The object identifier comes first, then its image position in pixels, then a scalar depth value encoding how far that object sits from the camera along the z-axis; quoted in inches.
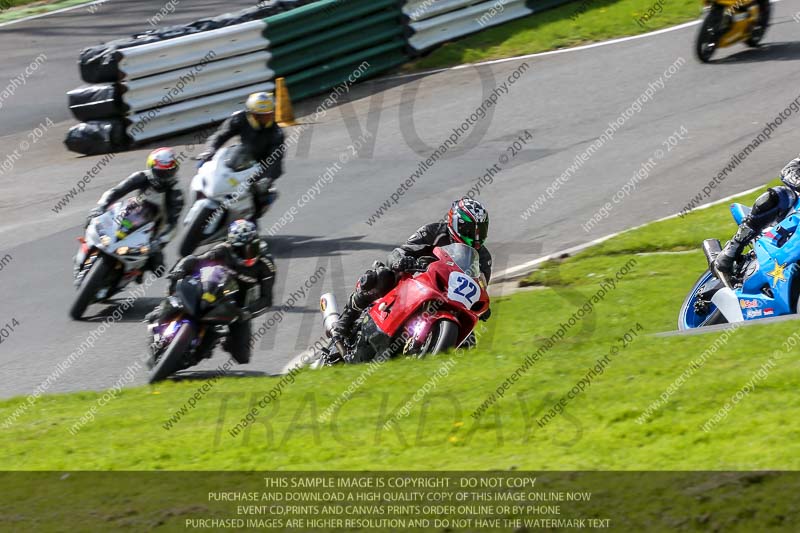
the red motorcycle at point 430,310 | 321.7
